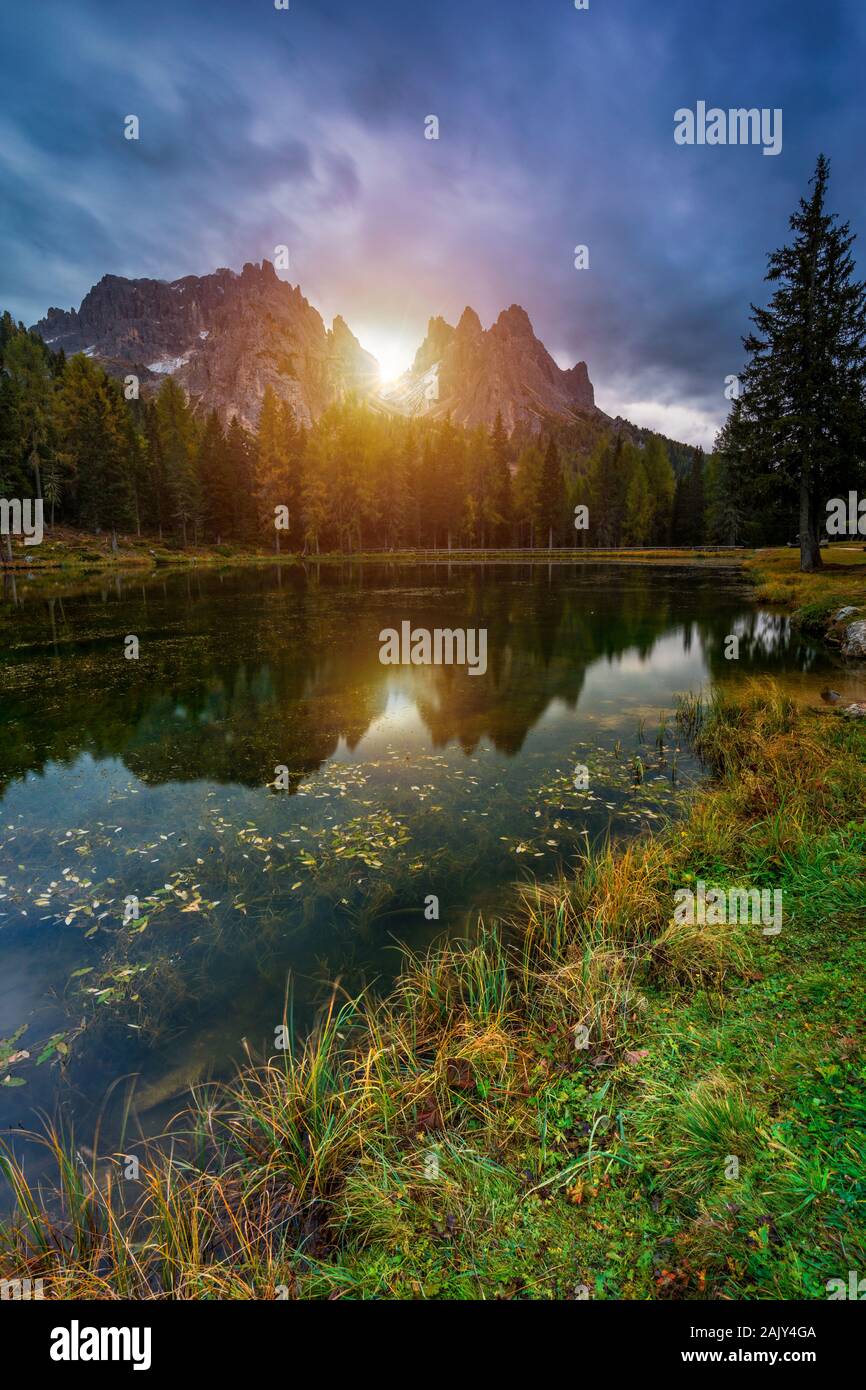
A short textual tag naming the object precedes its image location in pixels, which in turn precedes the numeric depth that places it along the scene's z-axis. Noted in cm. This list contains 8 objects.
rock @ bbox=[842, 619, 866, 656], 1884
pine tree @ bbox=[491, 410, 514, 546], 9144
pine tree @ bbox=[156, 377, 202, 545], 6975
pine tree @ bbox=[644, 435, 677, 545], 9269
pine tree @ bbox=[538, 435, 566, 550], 8706
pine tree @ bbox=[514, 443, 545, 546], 9019
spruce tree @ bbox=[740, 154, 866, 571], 3291
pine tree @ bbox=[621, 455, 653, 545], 8800
